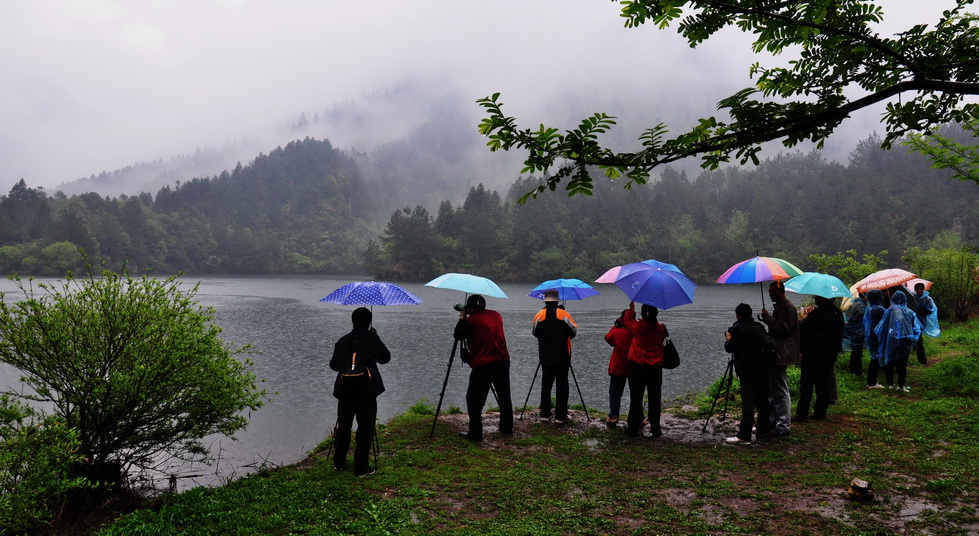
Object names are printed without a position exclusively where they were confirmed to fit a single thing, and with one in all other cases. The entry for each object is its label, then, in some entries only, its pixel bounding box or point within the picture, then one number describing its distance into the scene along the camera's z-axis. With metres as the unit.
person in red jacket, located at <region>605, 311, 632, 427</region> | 8.11
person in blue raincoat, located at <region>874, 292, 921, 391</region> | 9.49
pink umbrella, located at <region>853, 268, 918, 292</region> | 9.55
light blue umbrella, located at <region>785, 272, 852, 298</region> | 7.46
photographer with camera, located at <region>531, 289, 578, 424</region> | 8.52
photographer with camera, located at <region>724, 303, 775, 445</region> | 7.23
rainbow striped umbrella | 7.16
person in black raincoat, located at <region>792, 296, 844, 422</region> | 7.94
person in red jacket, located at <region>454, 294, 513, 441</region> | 7.39
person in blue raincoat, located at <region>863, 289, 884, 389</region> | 10.24
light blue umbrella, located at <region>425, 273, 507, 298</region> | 7.38
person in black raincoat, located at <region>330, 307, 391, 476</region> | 6.16
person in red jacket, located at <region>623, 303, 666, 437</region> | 7.50
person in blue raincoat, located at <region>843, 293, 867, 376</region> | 11.07
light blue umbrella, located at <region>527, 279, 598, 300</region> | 8.84
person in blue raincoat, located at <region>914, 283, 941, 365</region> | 10.98
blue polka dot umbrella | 6.89
